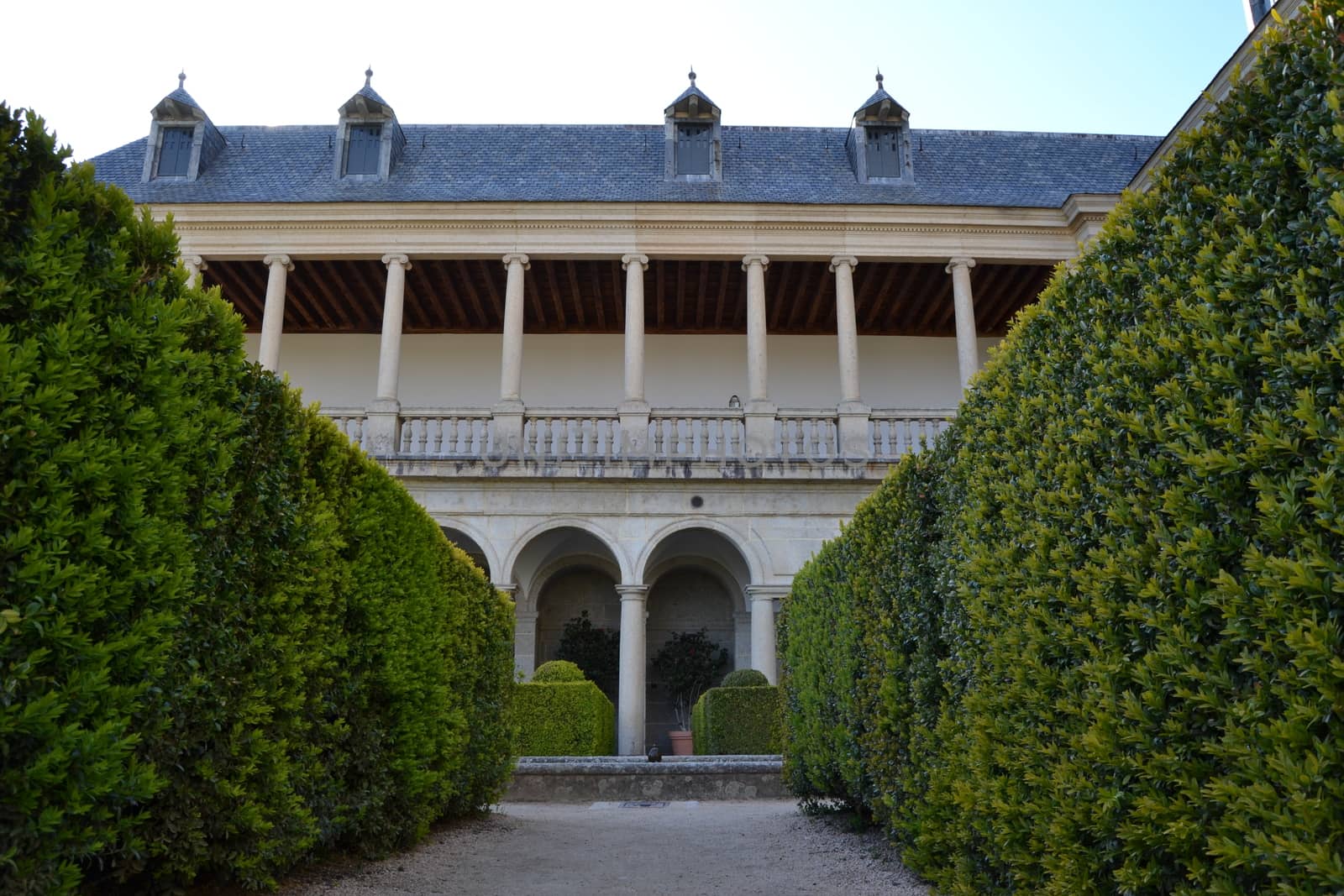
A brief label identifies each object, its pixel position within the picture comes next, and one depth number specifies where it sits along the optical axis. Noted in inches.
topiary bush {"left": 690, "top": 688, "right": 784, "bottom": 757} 527.8
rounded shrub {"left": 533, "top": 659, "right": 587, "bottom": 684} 557.0
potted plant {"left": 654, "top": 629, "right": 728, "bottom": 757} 689.6
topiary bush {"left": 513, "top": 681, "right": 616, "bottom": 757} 531.2
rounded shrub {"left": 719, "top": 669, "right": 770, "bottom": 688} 542.3
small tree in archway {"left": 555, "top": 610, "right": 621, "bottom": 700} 697.0
